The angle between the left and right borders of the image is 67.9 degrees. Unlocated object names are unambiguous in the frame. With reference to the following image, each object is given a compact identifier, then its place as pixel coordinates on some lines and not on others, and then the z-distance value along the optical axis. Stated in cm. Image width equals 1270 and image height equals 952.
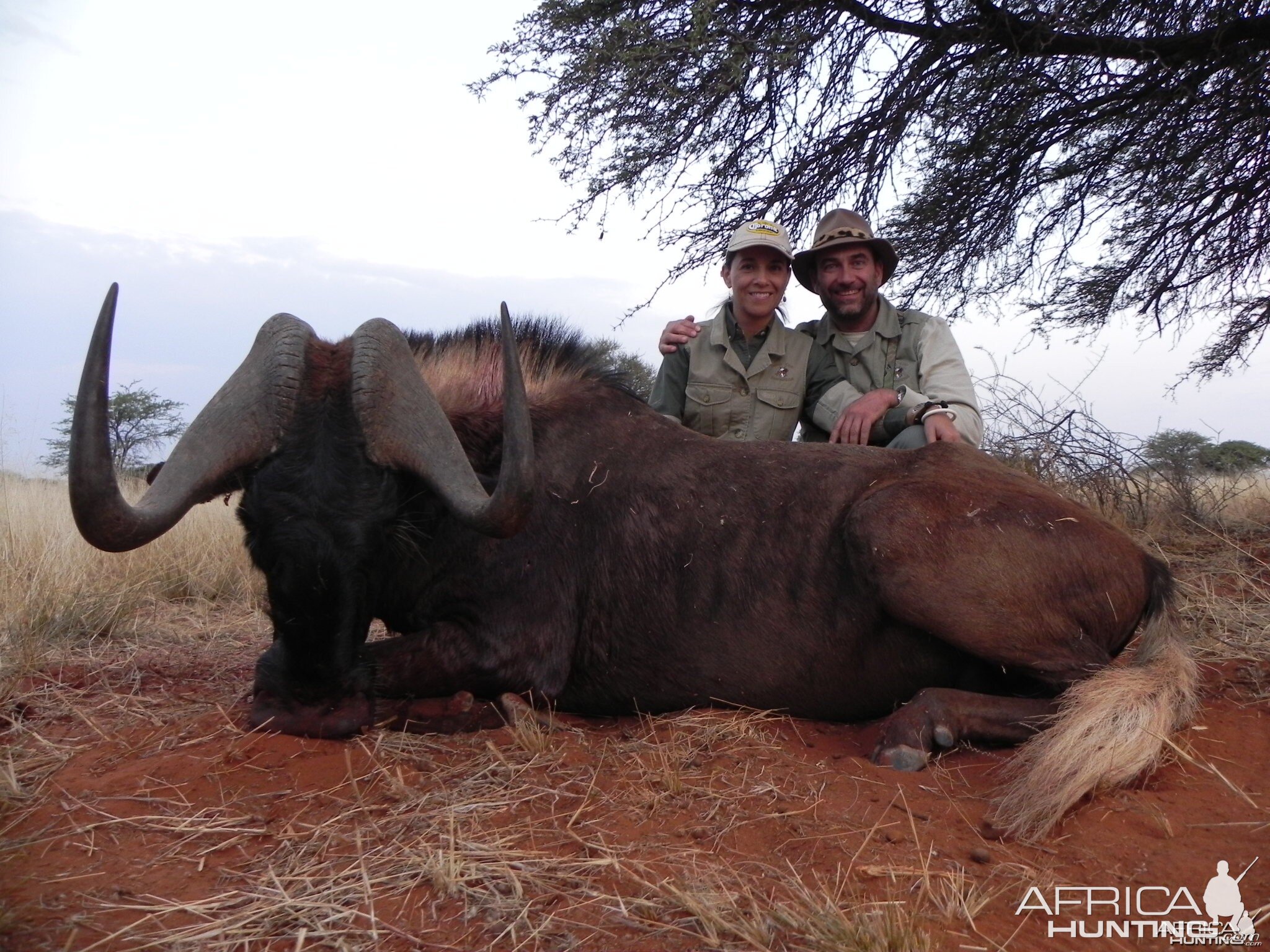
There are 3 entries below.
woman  543
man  533
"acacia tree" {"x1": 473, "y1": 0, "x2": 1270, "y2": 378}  622
